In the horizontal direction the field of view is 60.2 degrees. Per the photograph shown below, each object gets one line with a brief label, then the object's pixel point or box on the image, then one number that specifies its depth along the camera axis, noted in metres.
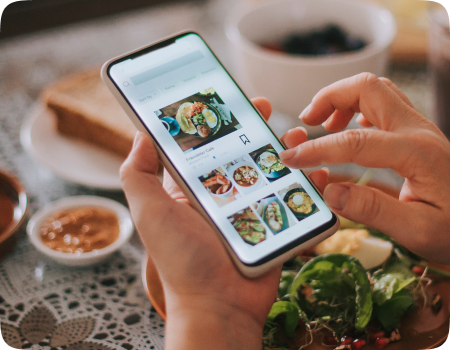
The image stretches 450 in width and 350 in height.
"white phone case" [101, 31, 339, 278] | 0.54
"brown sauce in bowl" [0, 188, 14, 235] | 0.73
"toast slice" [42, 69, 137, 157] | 0.99
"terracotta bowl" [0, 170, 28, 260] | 0.68
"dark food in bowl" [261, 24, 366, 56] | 1.00
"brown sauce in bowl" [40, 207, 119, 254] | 0.73
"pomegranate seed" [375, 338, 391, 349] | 0.55
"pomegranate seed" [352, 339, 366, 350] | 0.55
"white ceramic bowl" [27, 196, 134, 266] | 0.69
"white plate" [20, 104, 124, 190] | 0.87
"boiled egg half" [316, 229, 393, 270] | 0.69
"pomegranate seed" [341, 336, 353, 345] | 0.57
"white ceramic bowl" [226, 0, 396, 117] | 0.87
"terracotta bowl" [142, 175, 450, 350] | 0.55
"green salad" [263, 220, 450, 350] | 0.57
